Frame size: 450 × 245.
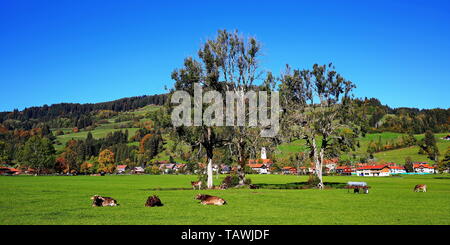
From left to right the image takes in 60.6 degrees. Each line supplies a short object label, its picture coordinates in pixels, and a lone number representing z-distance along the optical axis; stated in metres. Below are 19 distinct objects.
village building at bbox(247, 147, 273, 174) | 194.35
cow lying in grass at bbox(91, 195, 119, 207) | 21.62
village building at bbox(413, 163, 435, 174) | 165.88
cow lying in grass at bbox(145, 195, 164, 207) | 21.64
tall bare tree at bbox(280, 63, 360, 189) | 46.59
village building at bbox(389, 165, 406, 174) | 170.89
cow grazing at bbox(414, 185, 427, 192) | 39.53
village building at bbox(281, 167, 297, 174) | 169.57
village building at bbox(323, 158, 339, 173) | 148.10
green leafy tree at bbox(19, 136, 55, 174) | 137.50
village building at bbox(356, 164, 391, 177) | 166.00
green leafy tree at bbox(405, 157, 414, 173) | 165.00
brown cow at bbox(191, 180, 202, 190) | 44.59
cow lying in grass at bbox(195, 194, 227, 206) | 22.94
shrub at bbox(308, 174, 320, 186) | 46.62
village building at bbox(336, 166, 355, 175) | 158.31
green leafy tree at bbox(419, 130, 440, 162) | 178.79
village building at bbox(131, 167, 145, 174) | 185.44
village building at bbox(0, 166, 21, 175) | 160.48
